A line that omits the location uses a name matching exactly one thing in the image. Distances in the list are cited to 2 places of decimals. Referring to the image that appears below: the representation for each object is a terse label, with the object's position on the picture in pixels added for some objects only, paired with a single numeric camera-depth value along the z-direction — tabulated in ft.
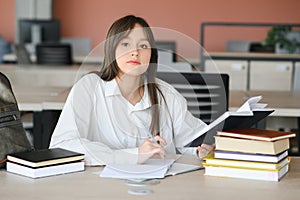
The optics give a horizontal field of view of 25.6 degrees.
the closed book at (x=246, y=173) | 6.30
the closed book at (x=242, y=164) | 6.31
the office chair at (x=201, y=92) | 7.62
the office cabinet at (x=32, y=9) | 29.27
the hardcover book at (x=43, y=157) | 6.26
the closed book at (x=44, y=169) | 6.21
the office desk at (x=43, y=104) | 11.70
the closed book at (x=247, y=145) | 6.29
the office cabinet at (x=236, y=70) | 19.34
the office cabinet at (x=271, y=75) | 19.33
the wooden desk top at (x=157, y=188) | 5.68
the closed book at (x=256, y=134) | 6.33
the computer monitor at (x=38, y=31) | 27.53
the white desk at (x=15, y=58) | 25.26
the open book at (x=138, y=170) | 6.35
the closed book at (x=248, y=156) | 6.29
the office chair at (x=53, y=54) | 23.41
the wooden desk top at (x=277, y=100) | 11.75
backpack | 6.61
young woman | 6.84
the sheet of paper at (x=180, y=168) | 6.54
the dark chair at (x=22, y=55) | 21.94
